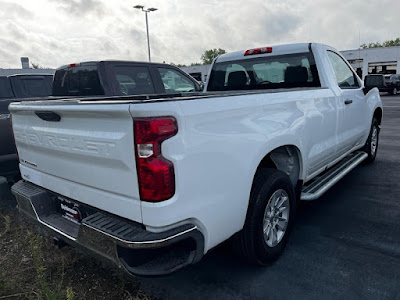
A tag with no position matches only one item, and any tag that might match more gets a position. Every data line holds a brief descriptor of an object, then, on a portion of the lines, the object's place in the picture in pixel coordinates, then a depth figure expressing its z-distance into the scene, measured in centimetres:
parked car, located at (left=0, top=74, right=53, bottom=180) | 446
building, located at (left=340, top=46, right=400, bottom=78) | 3566
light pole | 2818
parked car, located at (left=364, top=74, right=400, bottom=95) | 2503
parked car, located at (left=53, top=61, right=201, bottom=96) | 518
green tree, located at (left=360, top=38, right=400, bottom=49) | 9442
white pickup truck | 188
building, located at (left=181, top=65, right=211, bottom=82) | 4781
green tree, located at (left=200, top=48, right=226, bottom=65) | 11889
